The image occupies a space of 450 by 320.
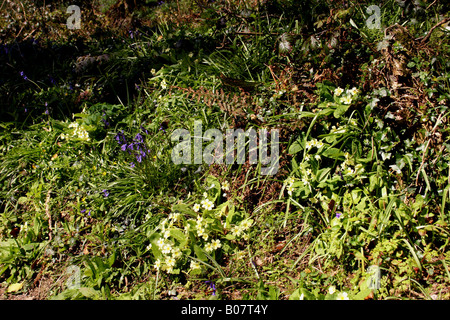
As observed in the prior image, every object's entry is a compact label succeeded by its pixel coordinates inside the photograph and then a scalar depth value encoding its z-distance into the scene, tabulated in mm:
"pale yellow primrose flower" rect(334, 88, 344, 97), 2576
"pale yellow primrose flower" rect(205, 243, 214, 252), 2328
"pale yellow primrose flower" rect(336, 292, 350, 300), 1957
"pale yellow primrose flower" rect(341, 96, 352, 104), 2492
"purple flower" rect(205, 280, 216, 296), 2225
